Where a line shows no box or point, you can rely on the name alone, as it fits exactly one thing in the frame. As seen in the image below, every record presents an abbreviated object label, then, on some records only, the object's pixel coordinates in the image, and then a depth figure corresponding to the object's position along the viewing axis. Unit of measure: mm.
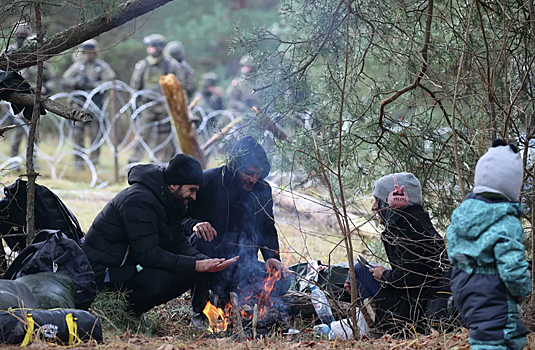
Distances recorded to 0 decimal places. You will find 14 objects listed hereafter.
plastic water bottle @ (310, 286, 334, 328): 11375
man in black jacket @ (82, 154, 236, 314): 10969
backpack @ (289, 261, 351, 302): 11883
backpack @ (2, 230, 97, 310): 9117
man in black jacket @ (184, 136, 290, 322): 11875
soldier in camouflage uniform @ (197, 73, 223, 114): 36875
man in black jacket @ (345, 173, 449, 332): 10141
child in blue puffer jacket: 6434
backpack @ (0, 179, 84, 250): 11437
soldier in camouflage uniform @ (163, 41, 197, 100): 34406
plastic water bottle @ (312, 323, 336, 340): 10412
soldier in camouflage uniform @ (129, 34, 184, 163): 32719
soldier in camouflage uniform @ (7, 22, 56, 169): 29820
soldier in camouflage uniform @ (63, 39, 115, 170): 31966
